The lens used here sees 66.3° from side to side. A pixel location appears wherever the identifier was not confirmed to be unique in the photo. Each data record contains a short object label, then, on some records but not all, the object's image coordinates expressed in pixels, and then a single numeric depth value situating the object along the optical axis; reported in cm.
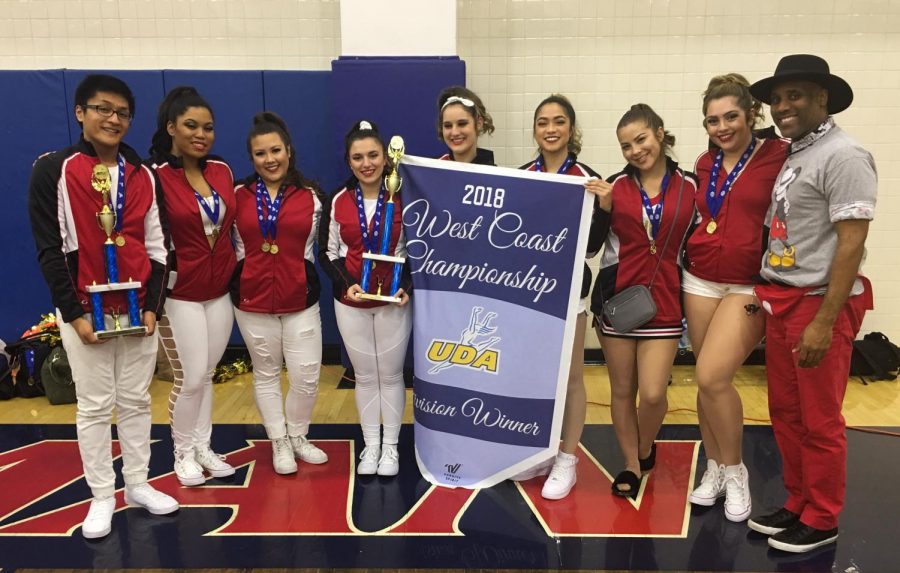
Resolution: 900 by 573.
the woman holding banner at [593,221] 285
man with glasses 252
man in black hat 233
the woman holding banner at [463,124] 303
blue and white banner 289
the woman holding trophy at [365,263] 303
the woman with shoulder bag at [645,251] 276
